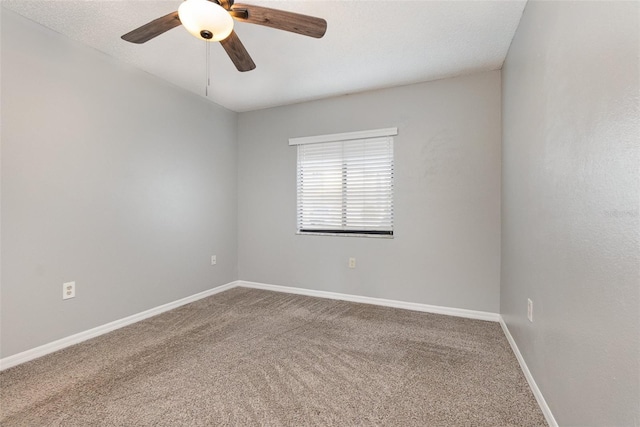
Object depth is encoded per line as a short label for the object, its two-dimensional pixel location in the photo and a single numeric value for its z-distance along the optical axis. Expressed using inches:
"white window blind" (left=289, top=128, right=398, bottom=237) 129.6
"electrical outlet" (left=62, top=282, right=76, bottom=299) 90.0
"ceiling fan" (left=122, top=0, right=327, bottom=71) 53.4
